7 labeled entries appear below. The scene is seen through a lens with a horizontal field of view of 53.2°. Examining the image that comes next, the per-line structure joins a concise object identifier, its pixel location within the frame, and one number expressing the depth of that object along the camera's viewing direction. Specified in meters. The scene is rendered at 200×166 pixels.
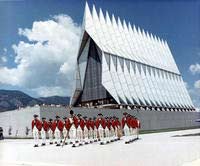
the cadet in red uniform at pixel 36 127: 9.63
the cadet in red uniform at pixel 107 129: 9.72
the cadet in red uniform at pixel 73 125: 9.17
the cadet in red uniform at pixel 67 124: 9.14
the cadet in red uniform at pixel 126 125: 9.68
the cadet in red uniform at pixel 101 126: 9.65
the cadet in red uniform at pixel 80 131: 9.21
